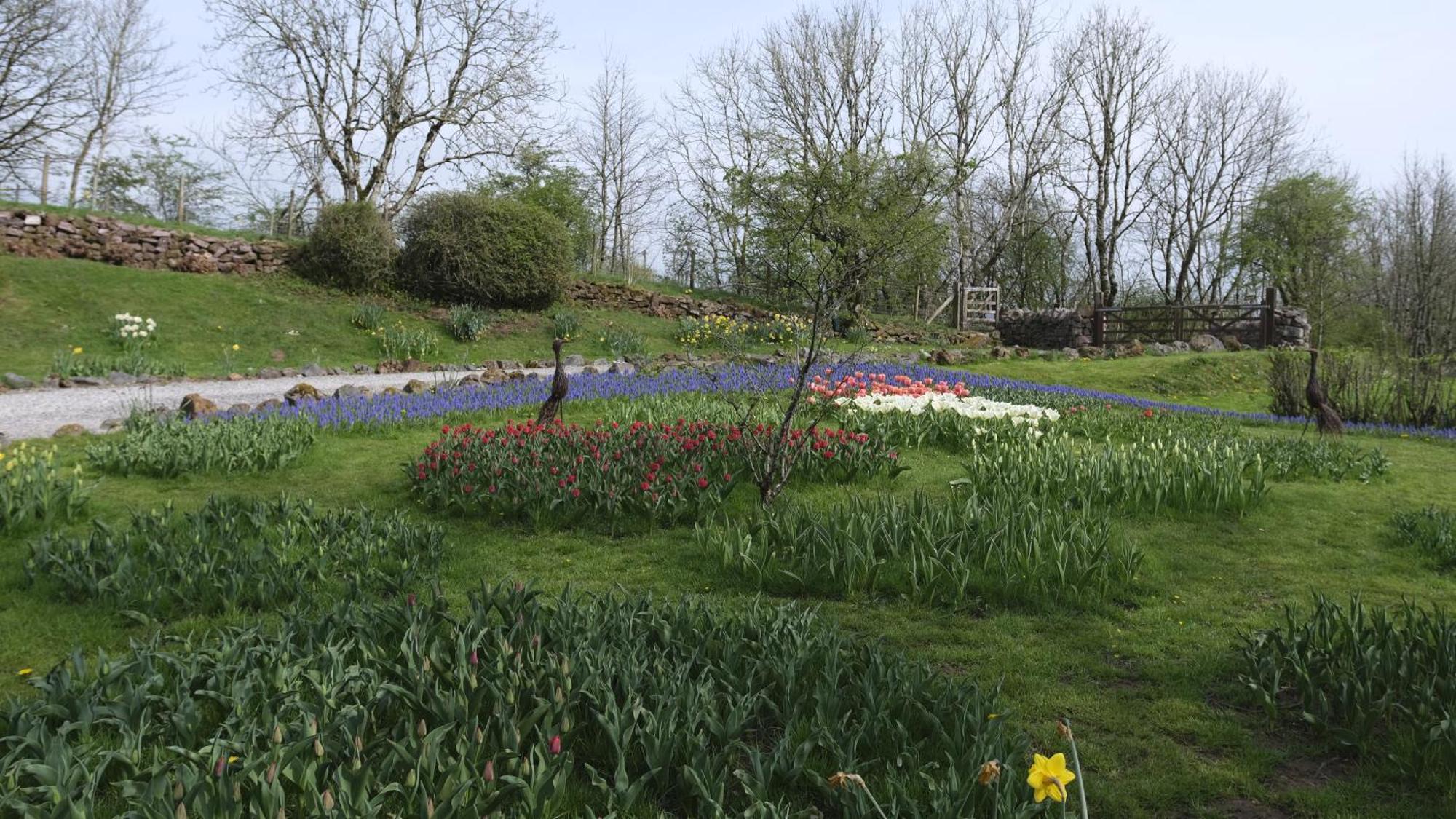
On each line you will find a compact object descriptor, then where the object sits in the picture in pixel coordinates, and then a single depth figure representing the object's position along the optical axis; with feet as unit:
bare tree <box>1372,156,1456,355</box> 100.94
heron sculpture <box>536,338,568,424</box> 26.86
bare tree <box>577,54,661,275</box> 111.34
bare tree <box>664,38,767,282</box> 92.17
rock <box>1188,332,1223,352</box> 74.84
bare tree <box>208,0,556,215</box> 72.49
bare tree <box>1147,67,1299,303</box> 118.83
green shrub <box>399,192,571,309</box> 61.82
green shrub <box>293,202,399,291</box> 59.88
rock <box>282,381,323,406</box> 34.50
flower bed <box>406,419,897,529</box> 19.54
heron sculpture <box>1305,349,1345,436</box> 30.66
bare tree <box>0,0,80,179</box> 59.16
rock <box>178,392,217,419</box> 30.30
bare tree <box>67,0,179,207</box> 84.94
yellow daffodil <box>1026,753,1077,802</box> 5.05
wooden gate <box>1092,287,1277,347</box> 79.30
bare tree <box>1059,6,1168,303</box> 111.34
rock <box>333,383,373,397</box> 36.16
